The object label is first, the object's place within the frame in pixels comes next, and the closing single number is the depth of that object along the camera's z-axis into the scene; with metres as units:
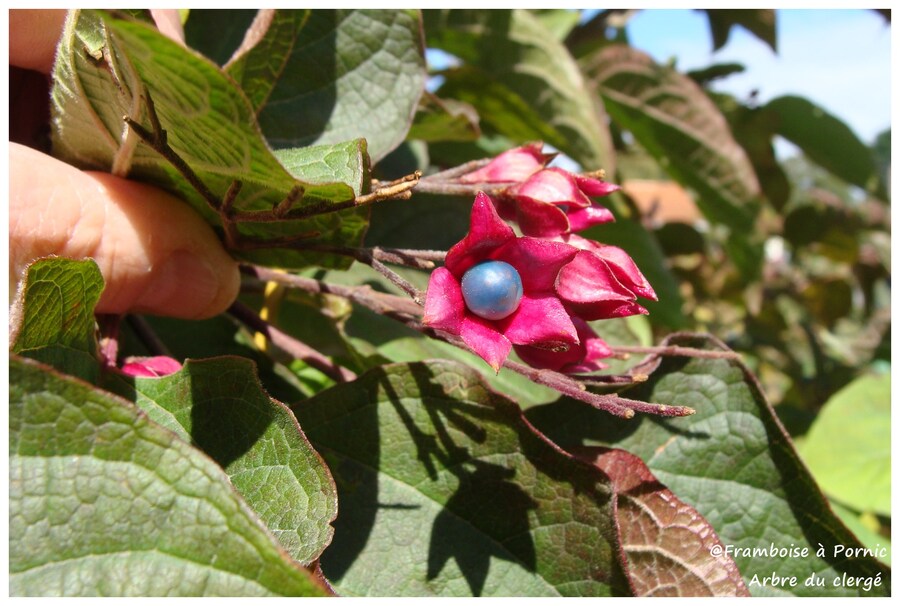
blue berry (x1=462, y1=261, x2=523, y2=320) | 0.09
